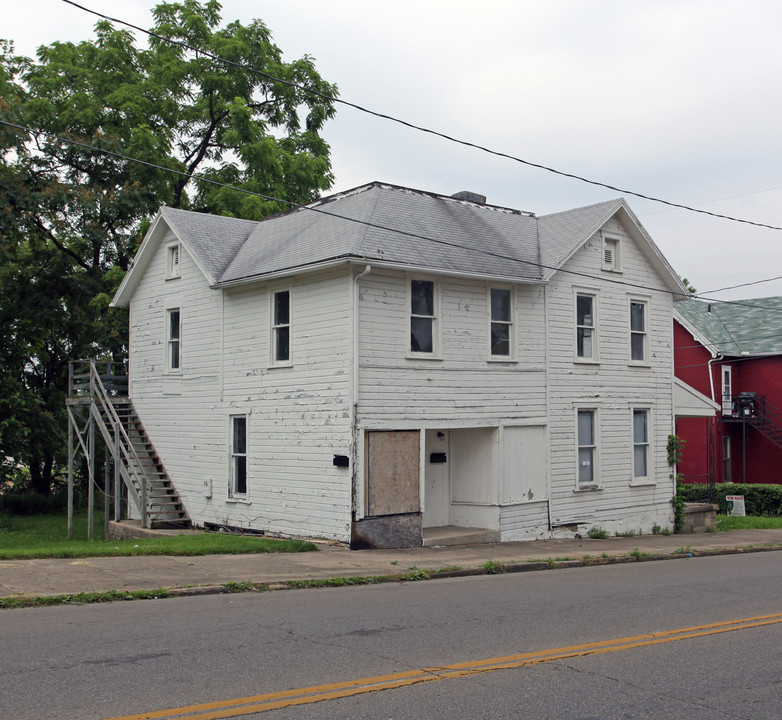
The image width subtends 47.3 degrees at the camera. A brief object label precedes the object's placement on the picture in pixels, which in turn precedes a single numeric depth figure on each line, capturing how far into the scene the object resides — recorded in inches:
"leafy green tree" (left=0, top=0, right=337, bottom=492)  1144.2
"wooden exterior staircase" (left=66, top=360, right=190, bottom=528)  852.6
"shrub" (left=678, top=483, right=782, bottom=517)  1346.0
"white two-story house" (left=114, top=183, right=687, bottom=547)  708.7
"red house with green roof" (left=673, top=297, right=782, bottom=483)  1549.0
